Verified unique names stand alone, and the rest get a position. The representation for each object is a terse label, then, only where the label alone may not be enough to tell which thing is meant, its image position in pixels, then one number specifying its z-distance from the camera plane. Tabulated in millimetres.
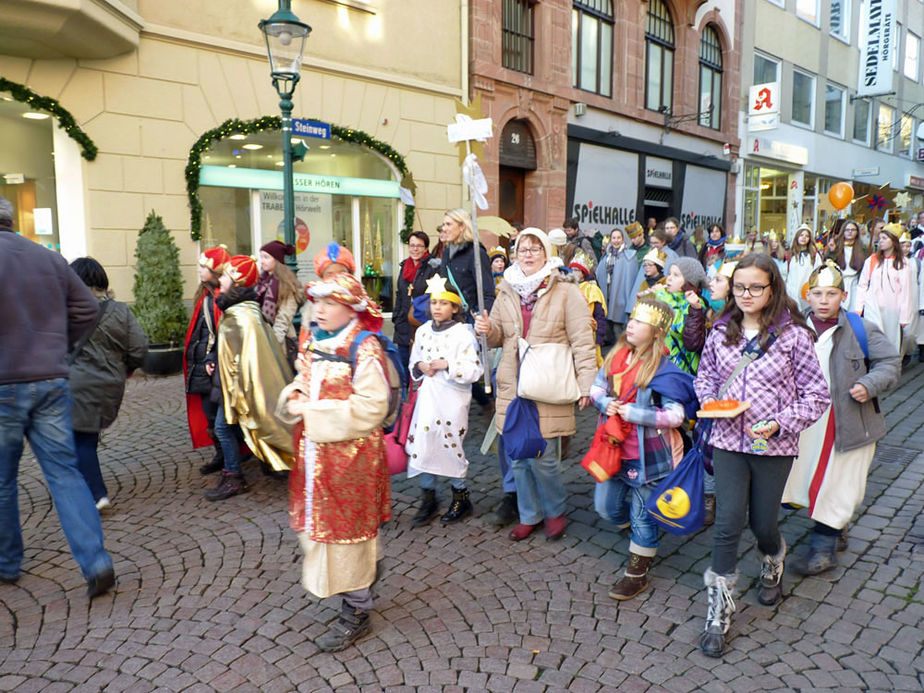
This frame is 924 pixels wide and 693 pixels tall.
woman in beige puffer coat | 4145
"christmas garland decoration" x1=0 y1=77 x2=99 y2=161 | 8556
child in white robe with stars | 4414
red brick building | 14602
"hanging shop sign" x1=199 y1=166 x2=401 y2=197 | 10672
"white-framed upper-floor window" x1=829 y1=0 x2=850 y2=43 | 24716
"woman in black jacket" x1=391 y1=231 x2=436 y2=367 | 7000
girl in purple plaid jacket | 3082
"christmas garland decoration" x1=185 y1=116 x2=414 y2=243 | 10125
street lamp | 7262
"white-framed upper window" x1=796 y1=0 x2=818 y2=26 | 23391
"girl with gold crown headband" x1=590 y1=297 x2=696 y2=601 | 3629
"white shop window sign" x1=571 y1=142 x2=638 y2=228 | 16562
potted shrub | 9297
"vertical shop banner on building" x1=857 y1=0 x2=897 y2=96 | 24516
